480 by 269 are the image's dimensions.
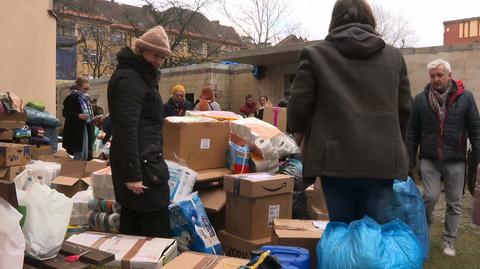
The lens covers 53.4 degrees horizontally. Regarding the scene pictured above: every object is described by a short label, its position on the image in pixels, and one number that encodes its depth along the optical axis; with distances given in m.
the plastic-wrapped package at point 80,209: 4.35
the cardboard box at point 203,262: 2.66
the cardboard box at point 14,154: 5.39
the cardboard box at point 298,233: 3.04
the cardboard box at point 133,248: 2.78
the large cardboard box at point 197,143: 4.29
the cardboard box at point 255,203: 3.71
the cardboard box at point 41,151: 6.77
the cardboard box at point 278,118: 6.34
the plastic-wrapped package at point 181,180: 3.92
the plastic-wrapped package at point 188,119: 4.35
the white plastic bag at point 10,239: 2.03
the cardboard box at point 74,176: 5.44
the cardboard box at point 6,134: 6.02
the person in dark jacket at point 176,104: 7.40
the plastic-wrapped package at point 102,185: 4.09
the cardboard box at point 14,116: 6.06
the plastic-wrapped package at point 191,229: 3.57
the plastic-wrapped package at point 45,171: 5.75
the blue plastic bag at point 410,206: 3.59
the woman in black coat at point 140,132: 2.70
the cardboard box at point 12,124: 6.00
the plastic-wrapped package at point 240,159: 4.43
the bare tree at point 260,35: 33.19
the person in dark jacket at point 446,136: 4.03
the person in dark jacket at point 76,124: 7.10
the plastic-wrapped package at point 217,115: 4.90
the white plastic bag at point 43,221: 2.44
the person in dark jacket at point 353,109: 2.23
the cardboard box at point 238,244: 3.63
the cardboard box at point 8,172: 5.34
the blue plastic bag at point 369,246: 2.12
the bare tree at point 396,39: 36.16
